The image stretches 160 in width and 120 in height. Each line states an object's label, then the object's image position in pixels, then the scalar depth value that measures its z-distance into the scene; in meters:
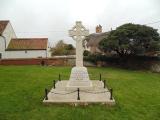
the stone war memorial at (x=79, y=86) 6.50
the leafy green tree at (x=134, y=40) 16.09
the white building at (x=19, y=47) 22.62
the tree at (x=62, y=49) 34.18
